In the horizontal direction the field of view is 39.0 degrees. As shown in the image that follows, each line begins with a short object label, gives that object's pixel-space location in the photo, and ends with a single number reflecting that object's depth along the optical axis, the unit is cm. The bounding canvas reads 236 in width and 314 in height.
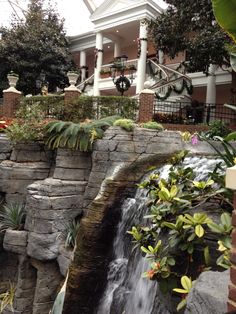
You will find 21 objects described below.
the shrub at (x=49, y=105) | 1258
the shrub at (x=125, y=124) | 919
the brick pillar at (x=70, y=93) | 1299
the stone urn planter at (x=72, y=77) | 1464
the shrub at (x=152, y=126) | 970
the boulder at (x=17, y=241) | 912
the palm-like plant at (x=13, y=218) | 962
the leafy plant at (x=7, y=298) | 950
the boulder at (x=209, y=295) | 245
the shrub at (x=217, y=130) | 1267
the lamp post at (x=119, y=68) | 2149
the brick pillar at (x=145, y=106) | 1327
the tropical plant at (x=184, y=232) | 377
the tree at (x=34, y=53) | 2206
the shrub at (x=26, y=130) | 1033
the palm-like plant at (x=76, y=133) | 934
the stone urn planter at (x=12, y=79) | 1599
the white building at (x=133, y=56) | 1950
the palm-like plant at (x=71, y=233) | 874
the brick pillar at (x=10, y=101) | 1516
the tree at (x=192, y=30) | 1348
